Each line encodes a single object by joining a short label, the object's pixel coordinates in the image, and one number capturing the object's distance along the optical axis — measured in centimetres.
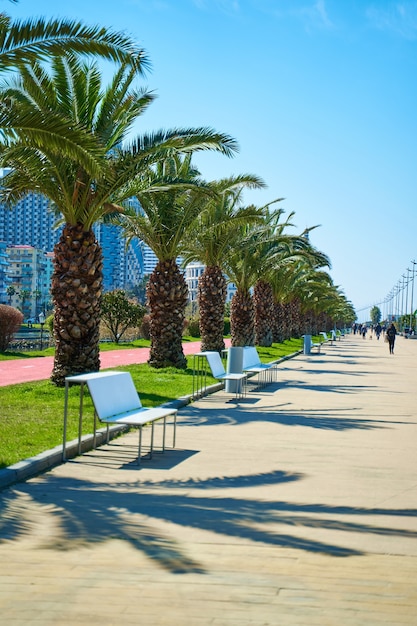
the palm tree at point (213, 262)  2517
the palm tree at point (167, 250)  2136
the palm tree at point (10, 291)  17138
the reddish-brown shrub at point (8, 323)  2694
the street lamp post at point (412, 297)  11956
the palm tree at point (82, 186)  1545
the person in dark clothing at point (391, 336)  4806
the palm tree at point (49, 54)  1001
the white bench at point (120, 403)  886
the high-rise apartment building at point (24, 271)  19312
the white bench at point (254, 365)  1862
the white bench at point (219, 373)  1609
